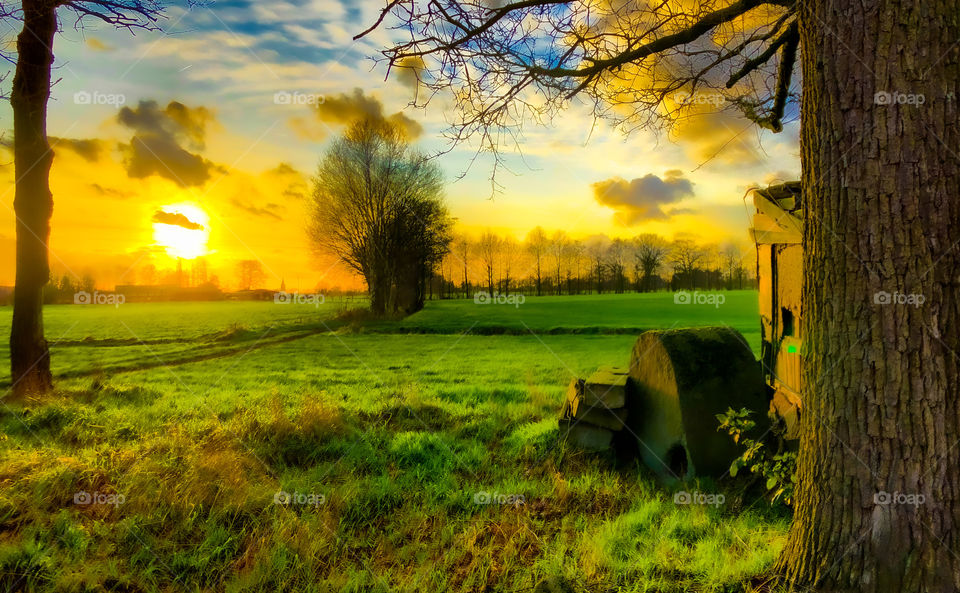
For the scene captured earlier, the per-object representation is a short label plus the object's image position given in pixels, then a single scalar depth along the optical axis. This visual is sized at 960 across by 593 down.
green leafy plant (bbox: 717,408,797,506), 3.51
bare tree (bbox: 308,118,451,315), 29.62
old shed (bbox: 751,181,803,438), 5.77
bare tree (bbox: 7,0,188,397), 8.19
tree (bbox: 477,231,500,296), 39.66
